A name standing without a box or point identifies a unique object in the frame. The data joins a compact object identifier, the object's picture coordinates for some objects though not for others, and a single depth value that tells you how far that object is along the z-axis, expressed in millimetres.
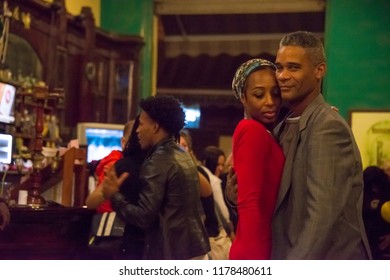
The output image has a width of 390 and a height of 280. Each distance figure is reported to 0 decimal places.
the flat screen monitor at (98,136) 10903
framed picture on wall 10531
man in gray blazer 3214
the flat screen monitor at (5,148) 5072
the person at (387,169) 7054
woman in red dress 3324
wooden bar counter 5250
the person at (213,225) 6062
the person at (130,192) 4364
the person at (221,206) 6925
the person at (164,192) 4305
